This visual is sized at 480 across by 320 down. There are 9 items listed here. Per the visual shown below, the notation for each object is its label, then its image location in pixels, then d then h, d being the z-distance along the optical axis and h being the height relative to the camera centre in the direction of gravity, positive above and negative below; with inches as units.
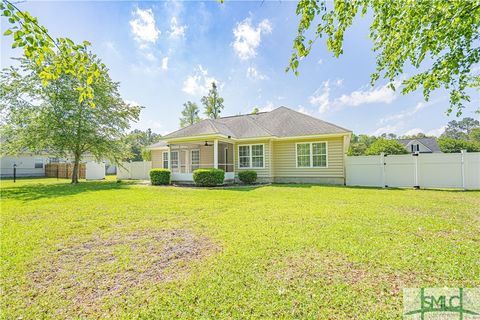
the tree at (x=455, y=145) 1206.3 +82.0
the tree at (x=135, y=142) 696.2 +78.3
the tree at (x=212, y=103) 1357.0 +378.9
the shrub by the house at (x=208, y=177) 497.7 -29.5
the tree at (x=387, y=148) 953.5 +57.7
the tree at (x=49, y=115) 541.3 +131.8
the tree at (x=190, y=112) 1549.0 +369.6
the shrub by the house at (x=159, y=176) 542.6 -27.7
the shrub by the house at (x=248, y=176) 546.6 -31.5
